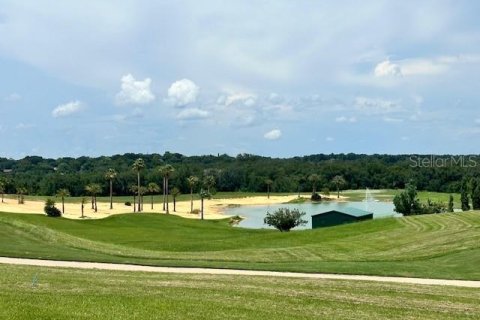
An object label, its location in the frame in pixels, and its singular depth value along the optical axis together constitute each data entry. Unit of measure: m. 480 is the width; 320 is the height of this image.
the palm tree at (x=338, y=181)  182.15
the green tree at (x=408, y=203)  80.62
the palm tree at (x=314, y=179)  185.73
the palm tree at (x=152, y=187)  126.94
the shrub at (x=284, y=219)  65.56
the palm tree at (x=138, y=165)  111.31
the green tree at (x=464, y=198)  86.56
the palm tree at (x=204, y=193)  98.97
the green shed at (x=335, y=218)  70.56
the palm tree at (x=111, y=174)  117.44
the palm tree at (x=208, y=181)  135.46
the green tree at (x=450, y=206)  80.88
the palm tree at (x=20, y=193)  112.84
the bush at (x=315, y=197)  159.62
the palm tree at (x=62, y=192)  106.94
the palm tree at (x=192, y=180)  123.21
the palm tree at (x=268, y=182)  191.51
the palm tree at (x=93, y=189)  112.29
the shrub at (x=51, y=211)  83.72
